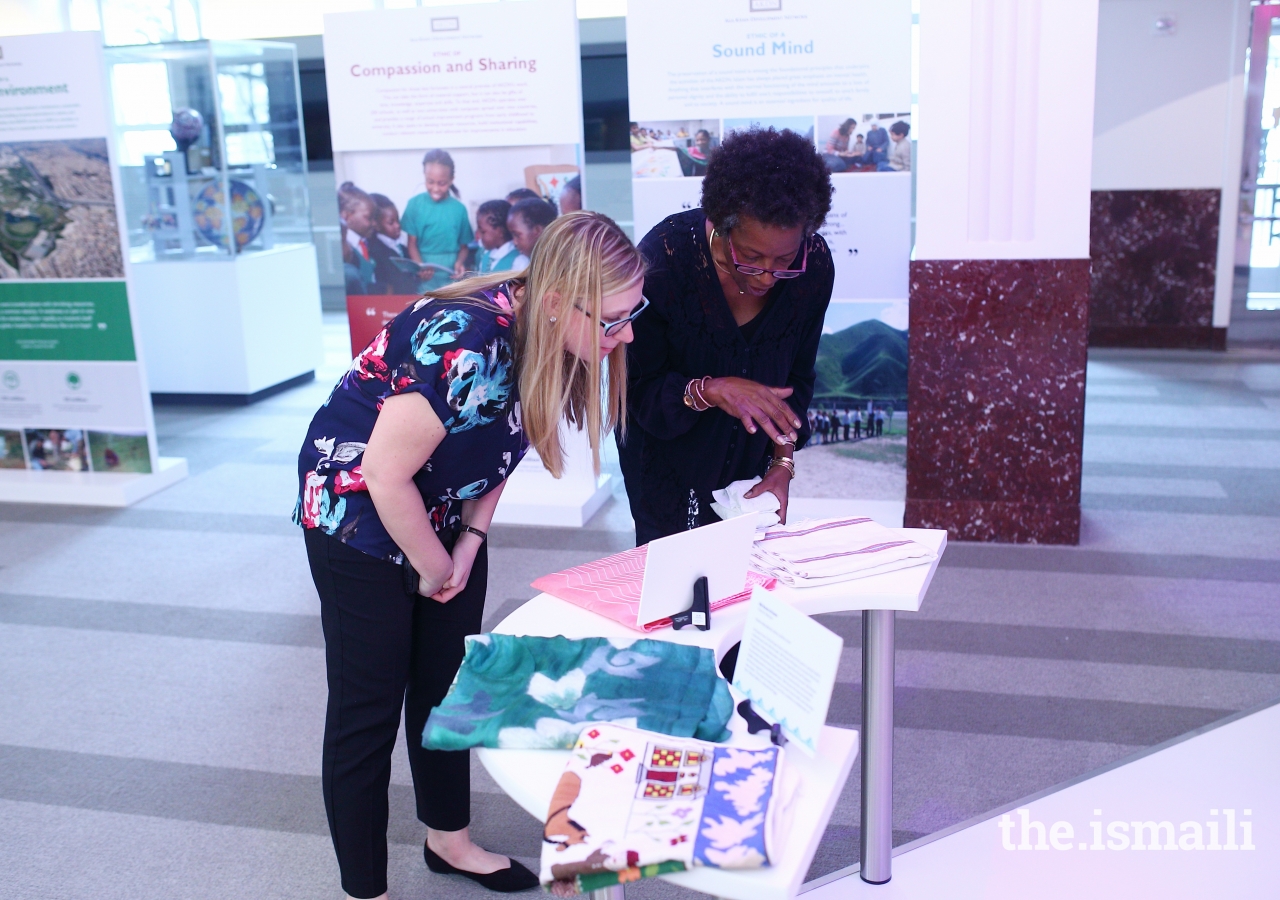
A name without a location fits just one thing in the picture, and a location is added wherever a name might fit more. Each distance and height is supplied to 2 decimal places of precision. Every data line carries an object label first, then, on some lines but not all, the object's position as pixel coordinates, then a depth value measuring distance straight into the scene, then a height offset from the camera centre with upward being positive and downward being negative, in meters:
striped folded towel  1.86 -0.59
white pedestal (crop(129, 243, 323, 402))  6.45 -0.55
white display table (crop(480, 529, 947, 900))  1.19 -0.67
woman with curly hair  1.92 -0.24
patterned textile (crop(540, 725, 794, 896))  1.18 -0.66
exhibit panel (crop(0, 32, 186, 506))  4.67 -0.30
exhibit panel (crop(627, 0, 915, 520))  4.00 +0.31
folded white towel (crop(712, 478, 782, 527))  2.12 -0.56
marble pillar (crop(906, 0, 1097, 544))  3.75 -0.24
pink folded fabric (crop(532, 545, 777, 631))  1.77 -0.62
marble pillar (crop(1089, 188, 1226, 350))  7.42 -0.46
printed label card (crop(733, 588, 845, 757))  1.35 -0.58
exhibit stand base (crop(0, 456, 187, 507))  5.00 -1.15
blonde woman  1.69 -0.37
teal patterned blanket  1.43 -0.64
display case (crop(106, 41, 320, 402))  6.25 +0.14
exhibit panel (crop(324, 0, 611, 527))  4.22 +0.30
